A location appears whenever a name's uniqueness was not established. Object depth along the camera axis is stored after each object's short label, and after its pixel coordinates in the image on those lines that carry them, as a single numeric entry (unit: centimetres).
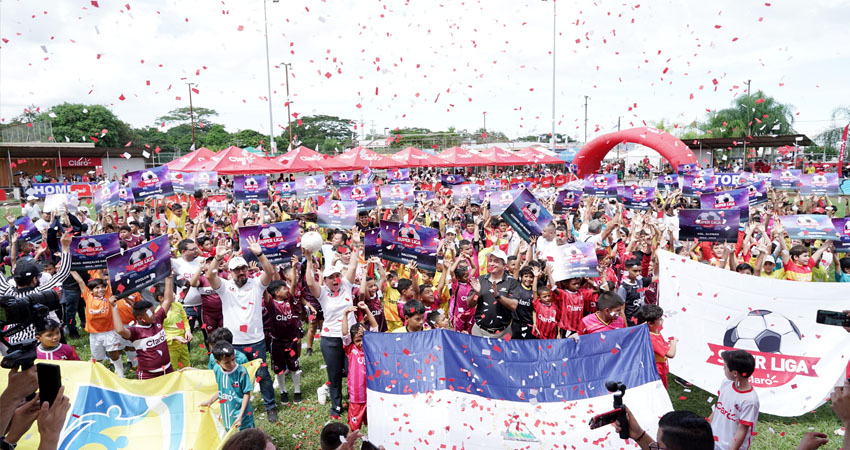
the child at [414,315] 582
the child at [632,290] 720
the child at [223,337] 552
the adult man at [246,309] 624
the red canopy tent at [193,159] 2403
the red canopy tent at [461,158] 3062
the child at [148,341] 610
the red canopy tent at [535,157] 3442
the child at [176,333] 677
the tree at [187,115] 8614
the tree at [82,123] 5856
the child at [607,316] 597
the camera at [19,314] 515
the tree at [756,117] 5756
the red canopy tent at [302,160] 2408
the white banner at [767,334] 577
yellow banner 480
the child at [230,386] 513
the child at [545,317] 661
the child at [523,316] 654
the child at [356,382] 554
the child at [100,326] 707
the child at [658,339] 555
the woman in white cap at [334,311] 620
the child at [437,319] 597
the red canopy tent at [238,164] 2241
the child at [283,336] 676
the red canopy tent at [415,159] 2884
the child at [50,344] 548
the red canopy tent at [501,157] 3198
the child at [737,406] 401
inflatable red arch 2930
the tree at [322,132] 8044
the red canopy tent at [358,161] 2656
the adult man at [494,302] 643
